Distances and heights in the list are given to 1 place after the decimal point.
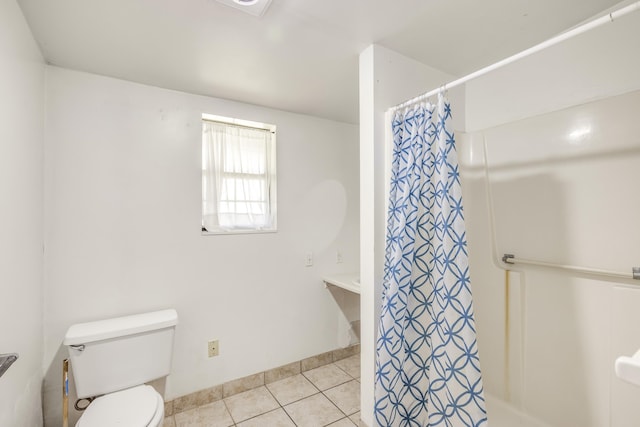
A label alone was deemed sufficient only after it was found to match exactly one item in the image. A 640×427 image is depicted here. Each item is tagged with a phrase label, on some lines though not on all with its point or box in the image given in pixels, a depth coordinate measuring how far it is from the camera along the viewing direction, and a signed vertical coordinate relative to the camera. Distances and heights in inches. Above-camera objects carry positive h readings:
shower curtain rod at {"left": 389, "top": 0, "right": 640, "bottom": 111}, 30.5 +20.5
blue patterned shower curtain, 44.9 -12.1
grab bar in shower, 45.4 -10.4
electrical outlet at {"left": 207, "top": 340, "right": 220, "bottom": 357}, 80.4 -37.4
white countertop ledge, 84.0 -21.8
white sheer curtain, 83.3 +11.7
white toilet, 53.0 -32.2
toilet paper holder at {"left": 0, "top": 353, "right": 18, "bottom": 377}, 34.8 -17.9
